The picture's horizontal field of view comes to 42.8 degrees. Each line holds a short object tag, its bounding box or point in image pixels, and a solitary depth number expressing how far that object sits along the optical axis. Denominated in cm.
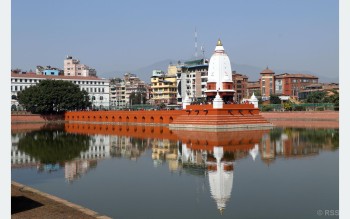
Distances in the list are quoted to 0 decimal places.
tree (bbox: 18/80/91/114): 7850
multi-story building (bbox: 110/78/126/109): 13234
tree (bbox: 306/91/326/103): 8231
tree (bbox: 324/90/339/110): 6744
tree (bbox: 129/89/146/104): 12326
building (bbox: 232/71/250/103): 11099
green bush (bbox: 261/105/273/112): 7691
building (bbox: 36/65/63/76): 12179
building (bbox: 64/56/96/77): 13800
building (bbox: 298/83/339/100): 10062
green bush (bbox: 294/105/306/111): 7325
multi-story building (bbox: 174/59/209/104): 10575
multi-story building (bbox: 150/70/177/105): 11269
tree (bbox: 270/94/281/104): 9350
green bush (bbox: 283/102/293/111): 7431
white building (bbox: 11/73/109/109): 9956
